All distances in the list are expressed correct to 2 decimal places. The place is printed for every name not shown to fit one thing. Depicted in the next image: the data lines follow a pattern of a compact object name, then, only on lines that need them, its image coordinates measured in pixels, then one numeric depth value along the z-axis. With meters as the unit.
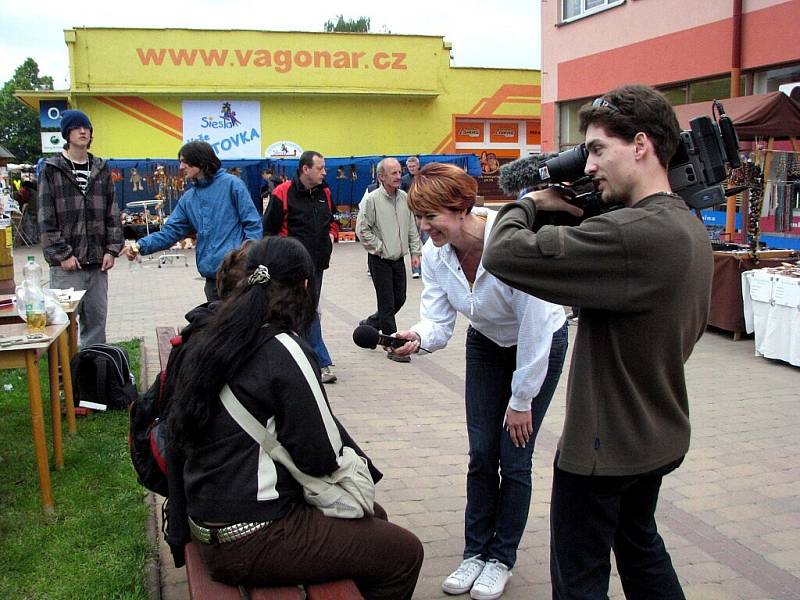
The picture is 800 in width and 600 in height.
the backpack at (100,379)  5.89
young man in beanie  6.15
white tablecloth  7.20
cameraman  2.04
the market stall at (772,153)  9.05
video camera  2.16
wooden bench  2.60
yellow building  23.30
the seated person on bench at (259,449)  2.54
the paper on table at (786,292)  7.19
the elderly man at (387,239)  7.92
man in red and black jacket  6.90
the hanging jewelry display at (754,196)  8.78
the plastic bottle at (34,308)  4.50
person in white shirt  3.10
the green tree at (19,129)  42.75
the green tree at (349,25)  63.94
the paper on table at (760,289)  7.57
